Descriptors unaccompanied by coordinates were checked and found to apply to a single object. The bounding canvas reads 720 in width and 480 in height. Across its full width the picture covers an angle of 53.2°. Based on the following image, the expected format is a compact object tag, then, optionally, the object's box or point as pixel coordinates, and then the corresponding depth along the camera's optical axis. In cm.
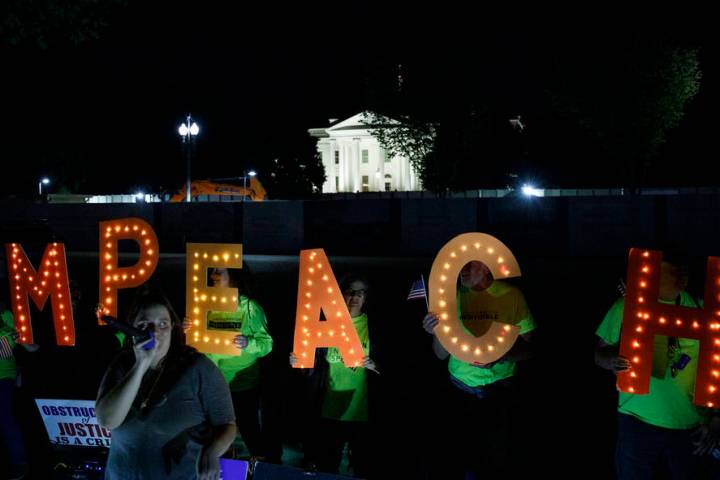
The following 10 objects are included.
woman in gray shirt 316
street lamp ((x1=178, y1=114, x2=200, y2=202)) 3755
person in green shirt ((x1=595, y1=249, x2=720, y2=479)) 412
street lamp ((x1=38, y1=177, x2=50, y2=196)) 6311
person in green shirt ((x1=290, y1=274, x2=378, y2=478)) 528
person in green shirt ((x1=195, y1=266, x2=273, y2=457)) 564
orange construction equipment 4875
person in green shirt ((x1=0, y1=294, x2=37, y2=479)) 592
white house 11825
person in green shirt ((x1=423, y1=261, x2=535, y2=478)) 484
